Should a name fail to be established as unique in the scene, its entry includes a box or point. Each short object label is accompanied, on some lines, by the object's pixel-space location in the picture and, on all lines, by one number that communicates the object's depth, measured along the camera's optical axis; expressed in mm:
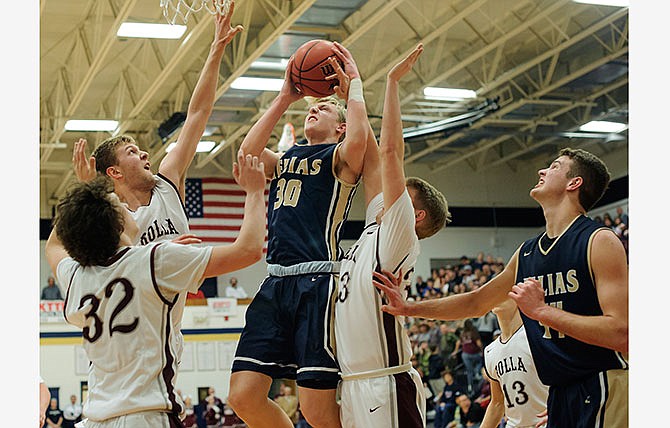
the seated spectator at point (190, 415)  18984
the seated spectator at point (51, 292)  22016
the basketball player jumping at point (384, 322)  4410
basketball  5047
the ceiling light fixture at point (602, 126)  21328
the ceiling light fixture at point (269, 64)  15781
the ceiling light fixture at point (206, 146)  22062
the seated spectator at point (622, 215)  19953
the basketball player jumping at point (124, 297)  3453
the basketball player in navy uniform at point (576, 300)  3748
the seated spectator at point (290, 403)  18562
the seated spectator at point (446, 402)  15492
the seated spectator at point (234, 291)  23417
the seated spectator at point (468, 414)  15125
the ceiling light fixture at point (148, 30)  14438
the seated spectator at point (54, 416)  17969
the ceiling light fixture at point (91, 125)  19781
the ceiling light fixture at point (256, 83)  16594
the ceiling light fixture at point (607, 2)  14289
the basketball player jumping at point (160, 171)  4605
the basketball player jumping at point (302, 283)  4539
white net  5229
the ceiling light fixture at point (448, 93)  18609
